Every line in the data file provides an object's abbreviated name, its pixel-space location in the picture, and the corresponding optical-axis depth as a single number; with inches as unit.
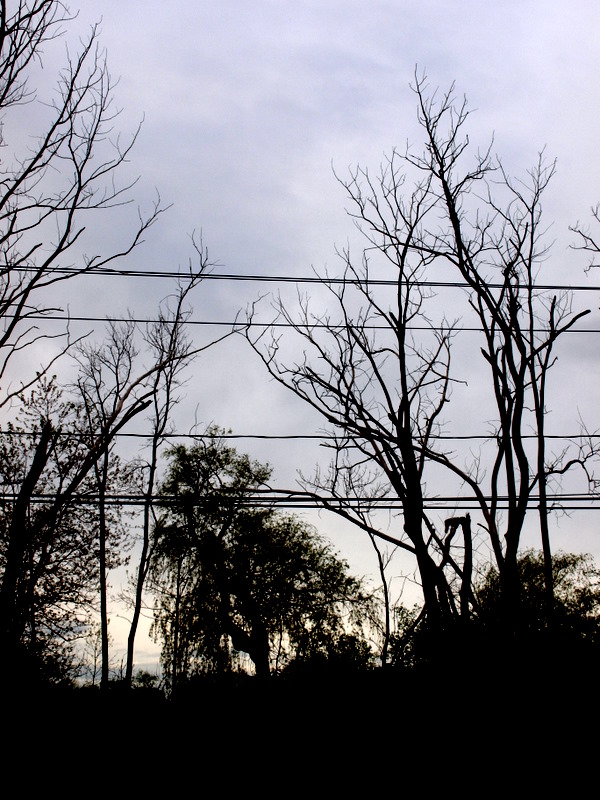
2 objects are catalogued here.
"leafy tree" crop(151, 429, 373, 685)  1016.2
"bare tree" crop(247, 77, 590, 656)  460.1
